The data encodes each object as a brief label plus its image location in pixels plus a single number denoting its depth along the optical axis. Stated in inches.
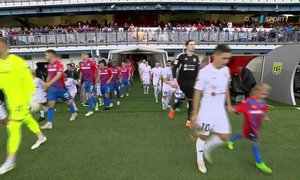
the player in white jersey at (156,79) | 458.3
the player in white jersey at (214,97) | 149.6
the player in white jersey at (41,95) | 291.6
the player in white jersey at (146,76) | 586.6
